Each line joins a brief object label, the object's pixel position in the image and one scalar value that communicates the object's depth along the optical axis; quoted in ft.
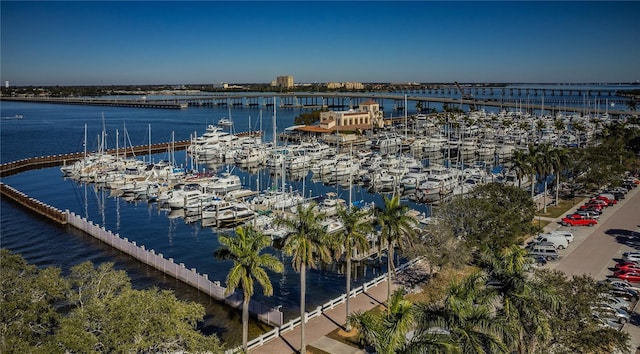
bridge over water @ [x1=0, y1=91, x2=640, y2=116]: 524.93
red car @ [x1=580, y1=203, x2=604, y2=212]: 172.76
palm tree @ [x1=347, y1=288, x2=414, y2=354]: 58.95
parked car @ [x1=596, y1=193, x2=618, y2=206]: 182.91
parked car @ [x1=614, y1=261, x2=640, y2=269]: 118.40
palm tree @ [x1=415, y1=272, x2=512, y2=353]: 60.03
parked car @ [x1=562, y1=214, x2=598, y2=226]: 157.48
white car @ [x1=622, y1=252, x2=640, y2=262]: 122.42
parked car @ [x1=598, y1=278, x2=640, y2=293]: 106.22
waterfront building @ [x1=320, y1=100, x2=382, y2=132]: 436.35
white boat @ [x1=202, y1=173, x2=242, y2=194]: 227.59
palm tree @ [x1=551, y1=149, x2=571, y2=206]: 178.29
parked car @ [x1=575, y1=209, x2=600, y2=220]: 162.69
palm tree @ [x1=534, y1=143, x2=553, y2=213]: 176.45
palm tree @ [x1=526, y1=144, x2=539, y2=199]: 174.27
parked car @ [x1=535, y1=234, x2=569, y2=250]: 134.41
